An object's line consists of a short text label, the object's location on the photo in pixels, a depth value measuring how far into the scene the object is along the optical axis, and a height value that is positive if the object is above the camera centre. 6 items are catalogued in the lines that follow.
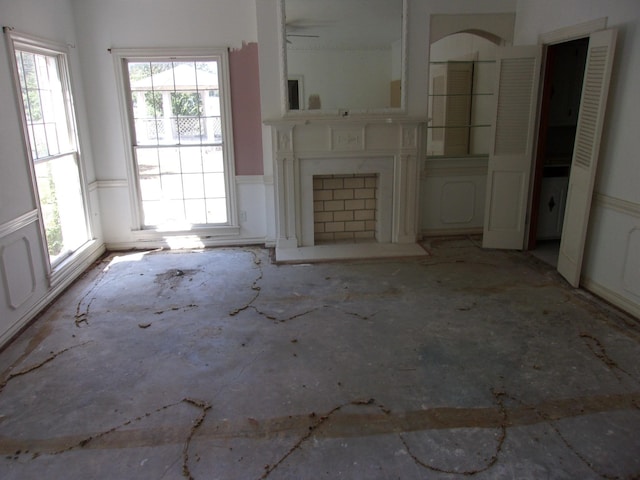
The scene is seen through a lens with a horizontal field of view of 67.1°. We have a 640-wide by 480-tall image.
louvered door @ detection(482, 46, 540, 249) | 4.83 -0.44
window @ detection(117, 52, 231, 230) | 5.23 -0.34
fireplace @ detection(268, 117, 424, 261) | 5.18 -0.74
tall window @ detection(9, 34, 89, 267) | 4.11 -0.29
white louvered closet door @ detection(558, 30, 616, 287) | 3.76 -0.38
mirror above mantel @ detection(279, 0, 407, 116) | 4.96 +0.52
